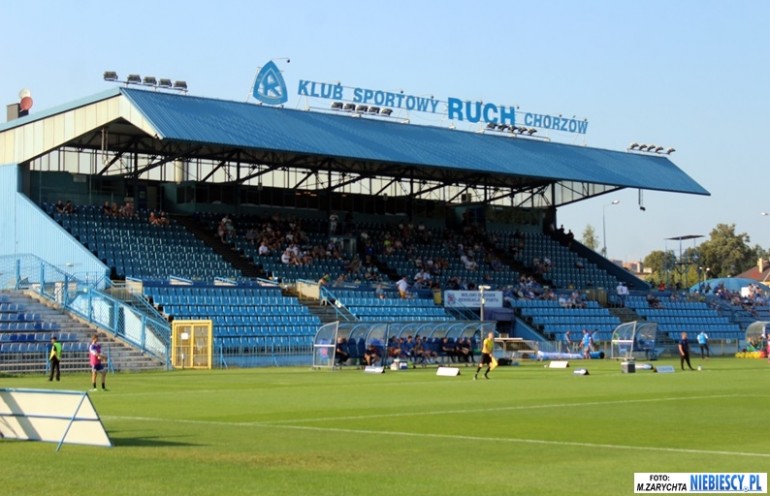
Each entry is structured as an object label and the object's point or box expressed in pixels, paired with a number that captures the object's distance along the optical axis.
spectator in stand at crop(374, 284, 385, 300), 66.62
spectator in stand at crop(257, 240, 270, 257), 68.75
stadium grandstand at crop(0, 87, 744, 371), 56.31
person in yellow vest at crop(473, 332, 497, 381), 43.53
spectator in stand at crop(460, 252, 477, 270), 78.44
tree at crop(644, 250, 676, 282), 163.30
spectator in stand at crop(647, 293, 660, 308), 81.12
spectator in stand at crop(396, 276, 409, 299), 67.94
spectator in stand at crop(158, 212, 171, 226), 68.06
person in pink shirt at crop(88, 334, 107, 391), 36.75
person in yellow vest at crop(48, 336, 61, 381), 40.41
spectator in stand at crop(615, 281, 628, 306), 80.19
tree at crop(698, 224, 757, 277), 182.50
